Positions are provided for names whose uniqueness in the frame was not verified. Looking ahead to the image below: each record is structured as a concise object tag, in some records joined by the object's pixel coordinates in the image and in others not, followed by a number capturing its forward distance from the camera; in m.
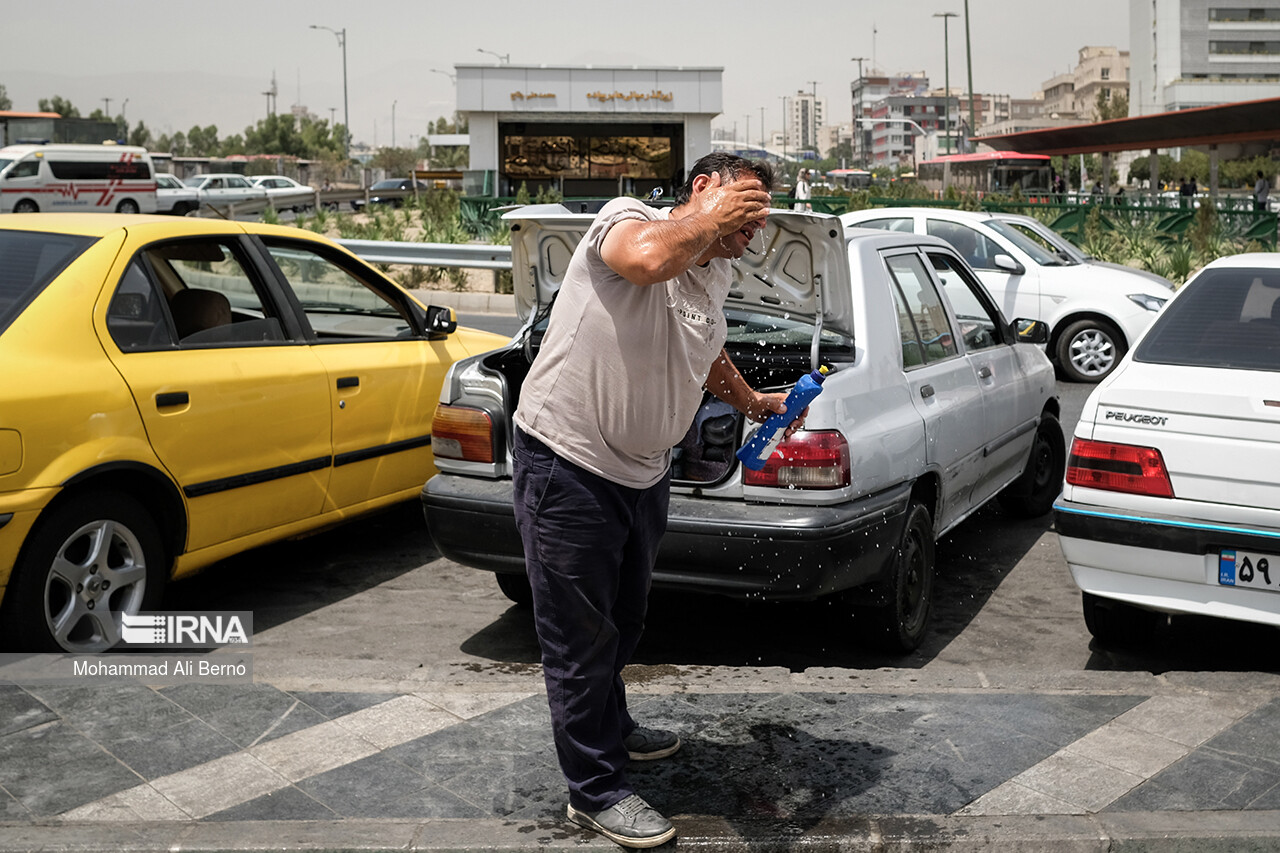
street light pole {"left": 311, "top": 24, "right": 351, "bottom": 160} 82.38
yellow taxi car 4.32
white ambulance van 36.25
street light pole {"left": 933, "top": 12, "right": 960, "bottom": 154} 59.72
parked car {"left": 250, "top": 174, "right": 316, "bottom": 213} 48.62
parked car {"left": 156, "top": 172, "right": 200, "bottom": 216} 42.66
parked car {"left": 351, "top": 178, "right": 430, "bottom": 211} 61.76
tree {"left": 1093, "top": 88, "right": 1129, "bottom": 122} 111.72
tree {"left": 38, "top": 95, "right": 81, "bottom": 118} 120.09
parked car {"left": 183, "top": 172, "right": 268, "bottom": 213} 46.44
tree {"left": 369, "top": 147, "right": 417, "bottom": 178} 127.03
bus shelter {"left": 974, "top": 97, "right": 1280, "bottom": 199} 31.17
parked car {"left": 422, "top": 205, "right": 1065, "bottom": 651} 4.46
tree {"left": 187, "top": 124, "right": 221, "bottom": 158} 160.62
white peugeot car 4.34
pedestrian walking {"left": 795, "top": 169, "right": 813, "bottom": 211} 25.65
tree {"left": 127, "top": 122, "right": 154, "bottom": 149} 132.00
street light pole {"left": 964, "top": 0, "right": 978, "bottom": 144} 52.56
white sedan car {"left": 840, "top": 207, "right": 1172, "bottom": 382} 12.25
